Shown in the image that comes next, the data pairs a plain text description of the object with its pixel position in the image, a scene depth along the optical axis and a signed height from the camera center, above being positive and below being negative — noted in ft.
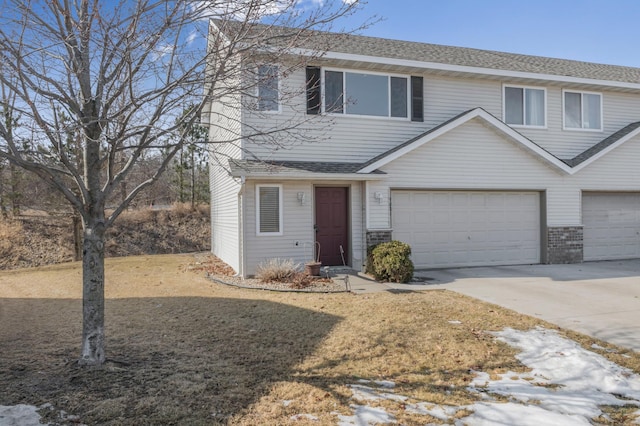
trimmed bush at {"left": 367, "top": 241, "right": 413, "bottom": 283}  32.42 -3.82
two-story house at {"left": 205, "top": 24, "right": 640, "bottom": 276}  36.27 +4.05
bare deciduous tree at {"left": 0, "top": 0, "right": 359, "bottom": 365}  14.26 +4.99
